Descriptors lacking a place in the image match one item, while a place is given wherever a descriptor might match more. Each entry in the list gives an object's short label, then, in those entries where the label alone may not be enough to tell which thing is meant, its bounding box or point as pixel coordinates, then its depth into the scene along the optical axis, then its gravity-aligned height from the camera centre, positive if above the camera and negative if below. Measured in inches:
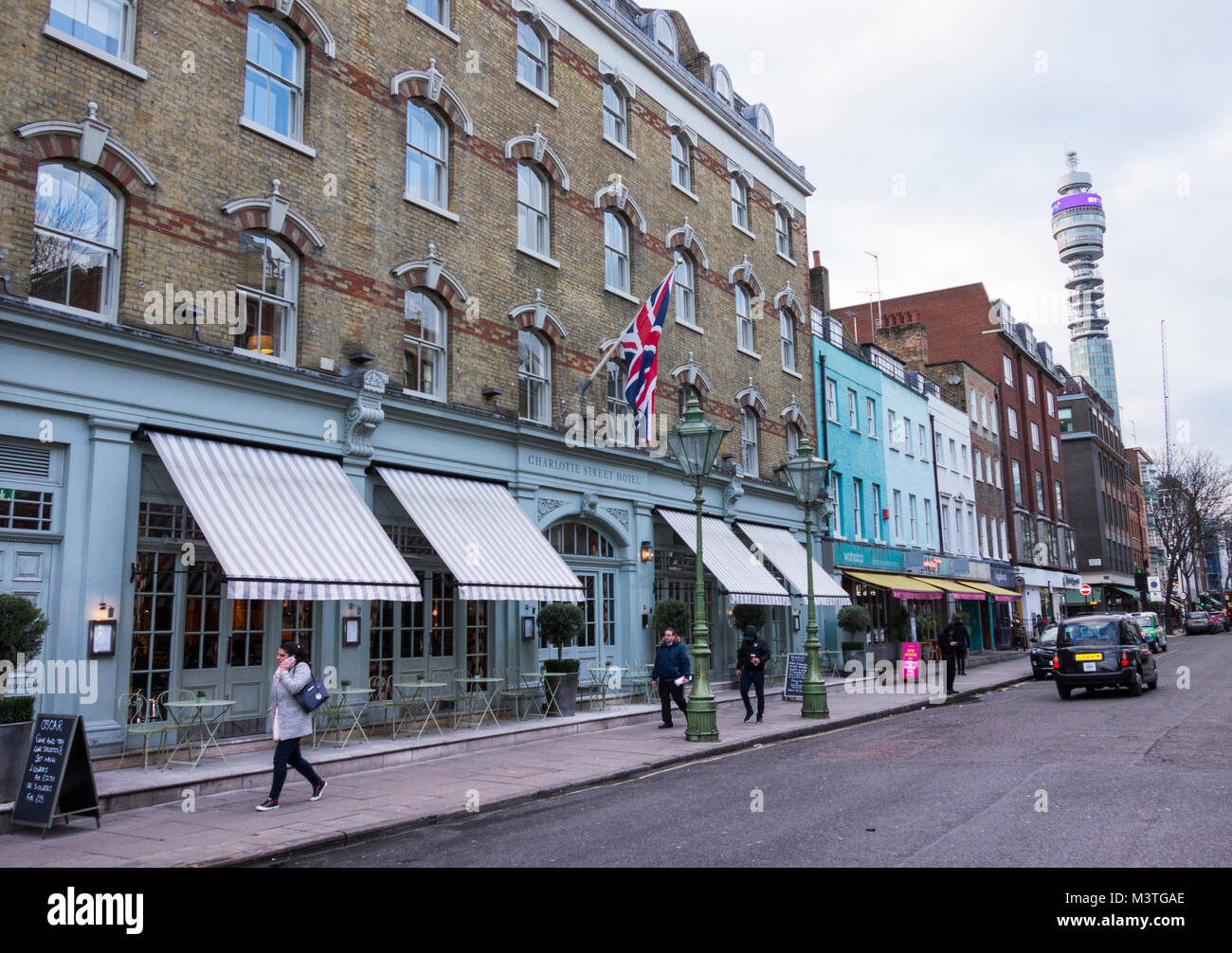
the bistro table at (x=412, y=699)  583.8 -51.7
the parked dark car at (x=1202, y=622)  2628.0 -47.0
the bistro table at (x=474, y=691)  614.7 -50.3
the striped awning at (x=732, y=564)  839.7 +41.4
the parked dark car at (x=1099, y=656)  801.6 -40.7
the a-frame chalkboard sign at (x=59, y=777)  345.4 -56.0
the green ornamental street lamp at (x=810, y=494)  727.1 +89.6
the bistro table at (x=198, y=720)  449.1 -49.1
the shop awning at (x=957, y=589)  1403.8 +26.4
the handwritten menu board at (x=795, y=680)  865.5 -61.6
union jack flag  754.2 +202.5
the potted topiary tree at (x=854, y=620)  1099.9 -12.7
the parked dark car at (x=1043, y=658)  1111.0 -58.2
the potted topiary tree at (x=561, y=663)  672.4 -35.1
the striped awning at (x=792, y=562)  987.3 +49.1
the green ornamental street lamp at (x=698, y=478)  591.5 +83.9
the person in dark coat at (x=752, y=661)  708.7 -36.6
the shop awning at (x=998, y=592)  1616.4 +25.6
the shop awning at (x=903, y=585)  1221.7 +29.1
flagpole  746.2 +189.7
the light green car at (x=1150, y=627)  1539.1 -34.0
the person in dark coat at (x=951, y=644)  917.8 -35.1
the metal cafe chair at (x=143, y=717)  444.8 -47.3
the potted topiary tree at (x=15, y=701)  367.6 -31.3
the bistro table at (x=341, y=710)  530.3 -51.4
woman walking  394.6 -41.2
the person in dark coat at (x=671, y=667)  655.1 -37.0
